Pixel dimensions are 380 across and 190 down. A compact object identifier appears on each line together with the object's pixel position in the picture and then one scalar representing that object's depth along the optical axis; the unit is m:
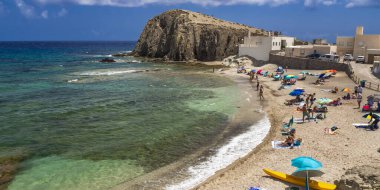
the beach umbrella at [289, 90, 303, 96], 33.56
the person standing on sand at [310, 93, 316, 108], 31.20
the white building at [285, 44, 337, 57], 59.69
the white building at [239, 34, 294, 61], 69.56
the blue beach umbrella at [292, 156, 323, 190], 14.73
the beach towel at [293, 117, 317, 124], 26.64
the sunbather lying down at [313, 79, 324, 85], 43.09
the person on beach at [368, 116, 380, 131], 23.21
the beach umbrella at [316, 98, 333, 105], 29.56
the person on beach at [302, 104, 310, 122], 26.44
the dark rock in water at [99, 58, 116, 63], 89.81
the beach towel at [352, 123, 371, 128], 23.81
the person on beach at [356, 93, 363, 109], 29.00
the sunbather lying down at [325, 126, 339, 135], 22.80
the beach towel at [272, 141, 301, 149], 20.89
